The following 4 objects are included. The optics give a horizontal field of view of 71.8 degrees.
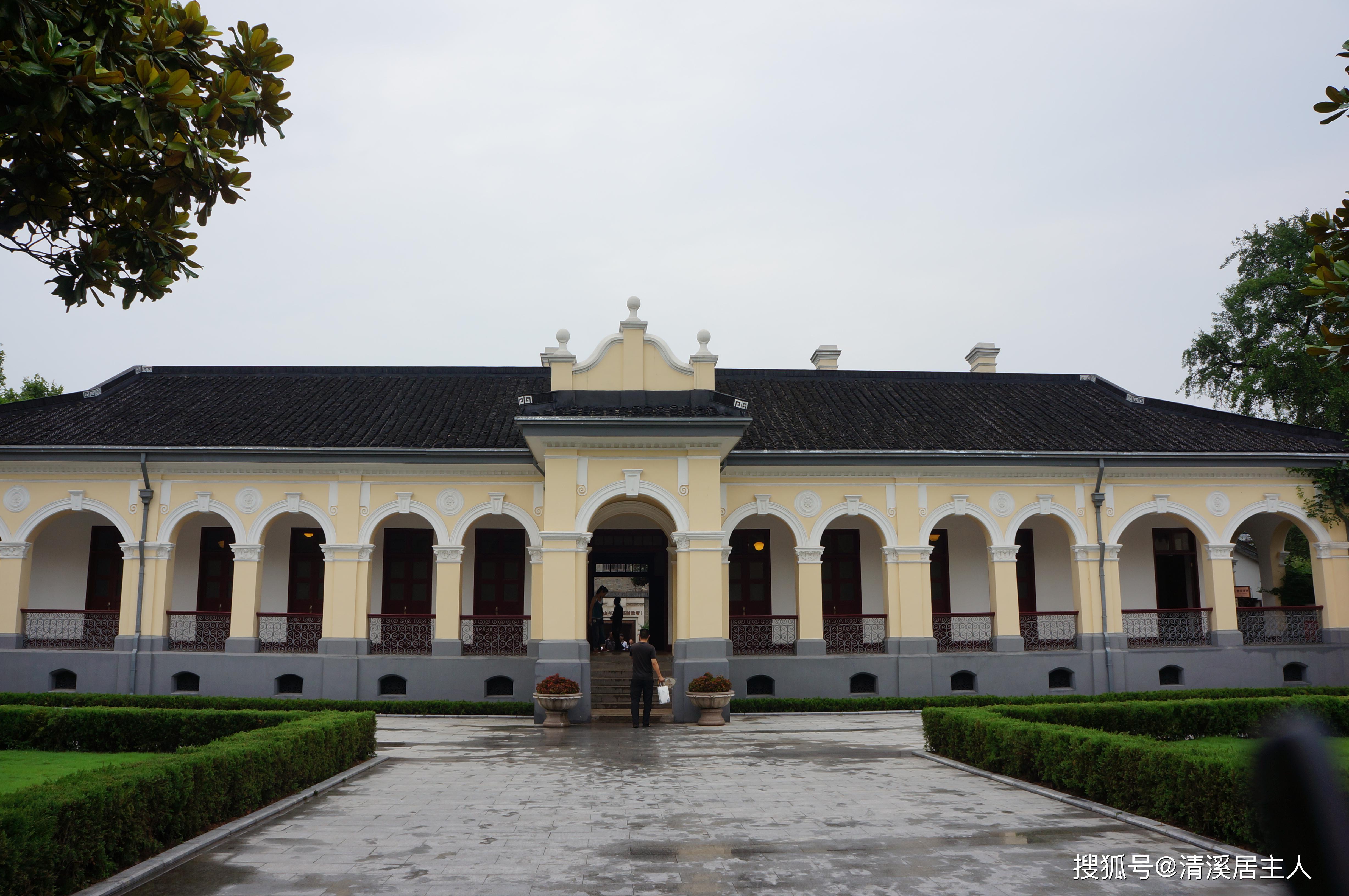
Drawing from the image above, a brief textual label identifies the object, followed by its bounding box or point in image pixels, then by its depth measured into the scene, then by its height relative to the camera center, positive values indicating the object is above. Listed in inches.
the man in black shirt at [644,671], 612.4 -51.2
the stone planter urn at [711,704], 625.6 -74.2
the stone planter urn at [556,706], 602.9 -72.5
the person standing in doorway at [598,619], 868.6 -24.1
